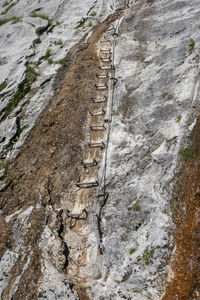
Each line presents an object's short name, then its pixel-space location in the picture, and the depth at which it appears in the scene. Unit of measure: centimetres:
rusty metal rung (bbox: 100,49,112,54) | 1522
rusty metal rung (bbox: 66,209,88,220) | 896
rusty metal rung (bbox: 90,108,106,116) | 1197
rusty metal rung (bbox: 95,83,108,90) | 1316
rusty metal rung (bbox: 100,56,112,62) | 1470
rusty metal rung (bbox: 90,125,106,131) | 1135
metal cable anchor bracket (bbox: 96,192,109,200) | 908
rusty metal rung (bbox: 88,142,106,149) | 1066
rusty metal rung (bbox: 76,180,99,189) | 955
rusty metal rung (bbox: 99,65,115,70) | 1395
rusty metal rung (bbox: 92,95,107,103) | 1254
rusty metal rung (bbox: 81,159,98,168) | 1022
